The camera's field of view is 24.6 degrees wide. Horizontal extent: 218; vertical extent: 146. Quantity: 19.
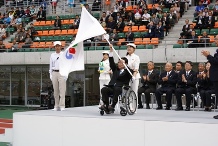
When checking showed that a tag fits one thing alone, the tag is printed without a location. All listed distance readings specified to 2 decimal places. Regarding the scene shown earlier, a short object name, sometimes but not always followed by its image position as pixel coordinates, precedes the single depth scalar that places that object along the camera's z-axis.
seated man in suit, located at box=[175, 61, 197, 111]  15.22
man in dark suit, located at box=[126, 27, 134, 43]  26.62
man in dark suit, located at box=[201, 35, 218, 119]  11.76
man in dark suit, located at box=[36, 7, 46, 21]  34.62
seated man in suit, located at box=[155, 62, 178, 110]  15.60
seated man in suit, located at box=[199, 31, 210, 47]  22.77
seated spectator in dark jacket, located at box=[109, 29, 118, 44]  26.84
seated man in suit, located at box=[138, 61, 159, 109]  16.14
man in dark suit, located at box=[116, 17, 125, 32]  28.47
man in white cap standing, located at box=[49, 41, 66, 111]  14.74
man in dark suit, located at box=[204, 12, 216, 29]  25.31
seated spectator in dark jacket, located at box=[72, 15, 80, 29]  30.69
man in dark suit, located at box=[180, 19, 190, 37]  24.59
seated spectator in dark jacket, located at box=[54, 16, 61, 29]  32.07
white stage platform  10.88
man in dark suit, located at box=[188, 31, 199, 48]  23.23
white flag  13.94
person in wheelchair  13.01
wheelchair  12.84
